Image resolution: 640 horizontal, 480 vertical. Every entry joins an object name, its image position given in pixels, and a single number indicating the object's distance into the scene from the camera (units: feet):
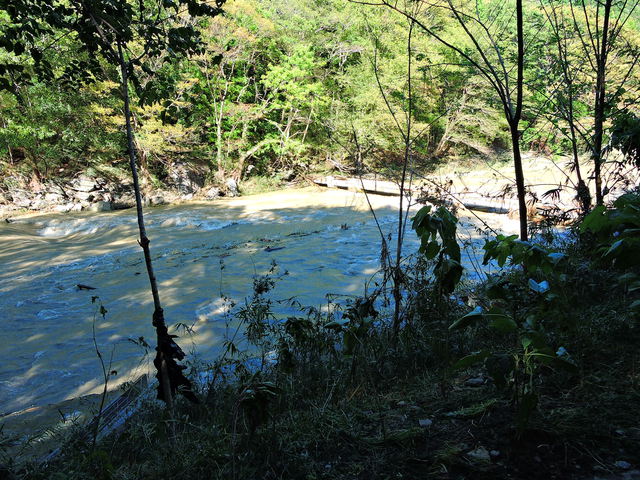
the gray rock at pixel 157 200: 56.95
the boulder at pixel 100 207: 54.03
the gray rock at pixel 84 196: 55.66
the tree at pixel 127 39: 7.50
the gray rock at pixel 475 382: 7.10
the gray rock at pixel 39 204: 52.80
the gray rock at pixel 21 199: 52.70
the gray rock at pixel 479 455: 4.90
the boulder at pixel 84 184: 57.00
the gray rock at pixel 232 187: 63.05
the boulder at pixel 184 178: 61.87
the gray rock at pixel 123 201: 55.62
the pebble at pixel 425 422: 5.96
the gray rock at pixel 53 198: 53.83
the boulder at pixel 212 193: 60.86
